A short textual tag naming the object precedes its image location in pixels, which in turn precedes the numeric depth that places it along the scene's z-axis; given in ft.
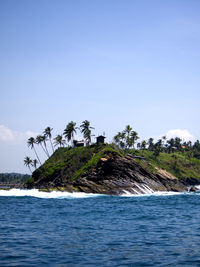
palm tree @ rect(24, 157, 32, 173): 604.49
